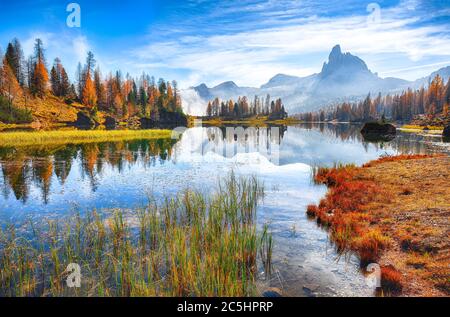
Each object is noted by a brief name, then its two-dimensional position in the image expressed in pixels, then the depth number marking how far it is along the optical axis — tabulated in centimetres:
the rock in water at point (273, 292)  734
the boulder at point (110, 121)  11350
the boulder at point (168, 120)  12586
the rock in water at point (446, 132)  6462
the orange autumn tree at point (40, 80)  10162
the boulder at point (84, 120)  10192
